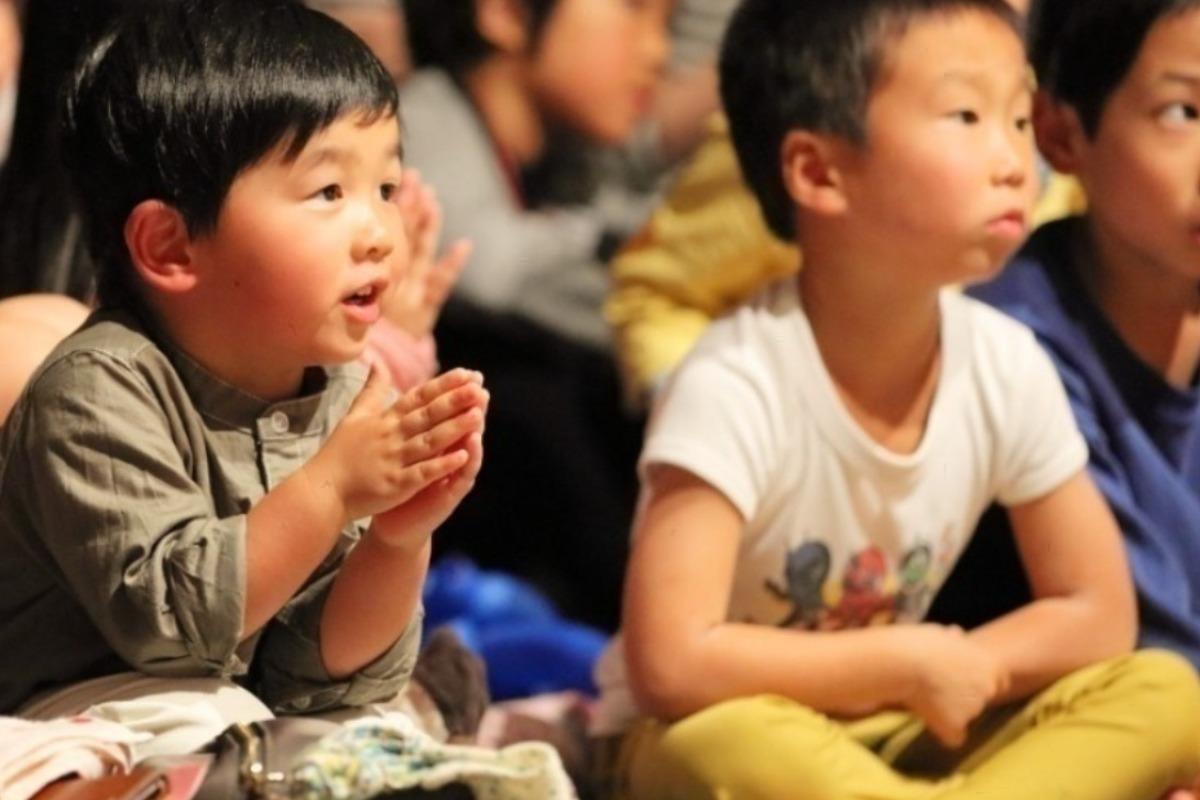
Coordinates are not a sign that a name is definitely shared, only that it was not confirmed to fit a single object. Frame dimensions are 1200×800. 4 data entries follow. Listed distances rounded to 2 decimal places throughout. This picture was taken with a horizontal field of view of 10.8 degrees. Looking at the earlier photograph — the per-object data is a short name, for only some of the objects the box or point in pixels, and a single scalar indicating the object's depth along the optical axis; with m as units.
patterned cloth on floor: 3.84
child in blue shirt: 4.26
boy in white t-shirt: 4.11
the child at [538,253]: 4.77
